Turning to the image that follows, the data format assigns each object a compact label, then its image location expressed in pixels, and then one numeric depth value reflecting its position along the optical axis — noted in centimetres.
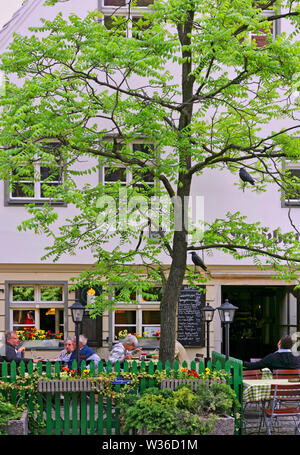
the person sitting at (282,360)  1309
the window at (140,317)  1830
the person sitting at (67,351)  1333
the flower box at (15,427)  922
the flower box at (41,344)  1719
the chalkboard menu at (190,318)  1812
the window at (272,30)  1803
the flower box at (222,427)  942
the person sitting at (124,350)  1361
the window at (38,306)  1803
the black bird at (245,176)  1205
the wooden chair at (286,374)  1288
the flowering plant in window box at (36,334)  1764
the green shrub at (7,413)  917
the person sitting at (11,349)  1302
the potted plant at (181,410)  923
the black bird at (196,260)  1482
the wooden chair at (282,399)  1088
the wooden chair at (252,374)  1305
